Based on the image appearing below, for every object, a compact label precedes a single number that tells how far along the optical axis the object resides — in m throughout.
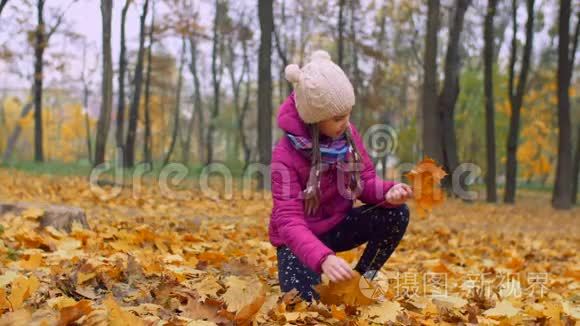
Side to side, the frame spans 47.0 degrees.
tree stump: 4.55
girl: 2.87
